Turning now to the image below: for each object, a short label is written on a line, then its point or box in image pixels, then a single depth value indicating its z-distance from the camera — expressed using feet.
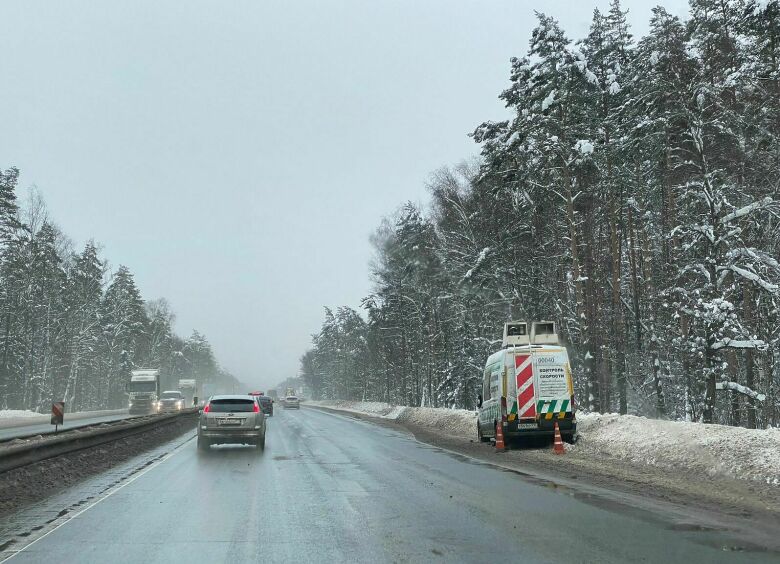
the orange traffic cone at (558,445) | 58.23
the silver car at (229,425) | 65.92
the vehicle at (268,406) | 158.40
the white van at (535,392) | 60.90
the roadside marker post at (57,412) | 75.70
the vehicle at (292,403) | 273.48
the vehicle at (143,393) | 168.86
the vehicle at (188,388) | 261.03
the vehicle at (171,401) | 186.33
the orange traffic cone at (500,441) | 63.36
